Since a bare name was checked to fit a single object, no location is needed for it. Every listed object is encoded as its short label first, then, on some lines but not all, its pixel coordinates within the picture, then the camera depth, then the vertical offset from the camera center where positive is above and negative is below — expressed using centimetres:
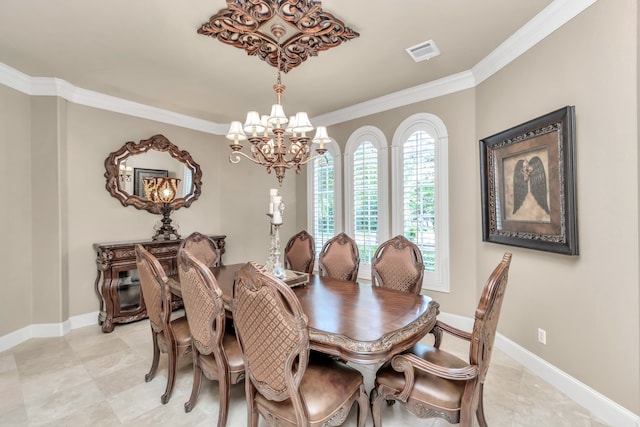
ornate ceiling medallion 211 +146
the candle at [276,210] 248 +5
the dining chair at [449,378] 146 -88
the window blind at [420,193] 363 +25
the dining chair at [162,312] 213 -70
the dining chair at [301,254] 339 -44
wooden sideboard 357 -74
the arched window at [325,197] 457 +29
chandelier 242 +65
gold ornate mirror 398 +67
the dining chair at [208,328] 175 -68
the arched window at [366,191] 404 +33
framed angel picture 218 +23
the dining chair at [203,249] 329 -35
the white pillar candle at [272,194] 249 +18
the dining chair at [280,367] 132 -71
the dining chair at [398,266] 259 -47
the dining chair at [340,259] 301 -45
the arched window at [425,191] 354 +28
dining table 148 -61
